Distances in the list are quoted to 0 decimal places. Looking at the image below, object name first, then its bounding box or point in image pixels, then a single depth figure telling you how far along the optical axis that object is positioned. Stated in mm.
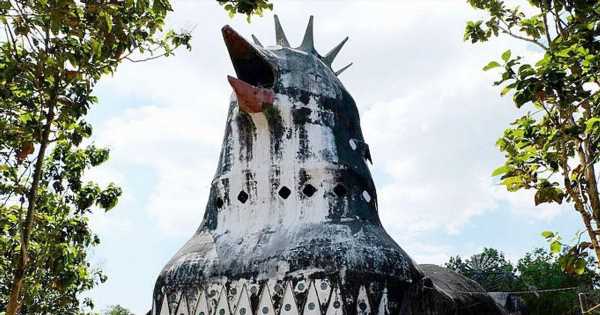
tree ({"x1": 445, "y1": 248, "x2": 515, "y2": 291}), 28375
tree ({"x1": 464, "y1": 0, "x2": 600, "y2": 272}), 5379
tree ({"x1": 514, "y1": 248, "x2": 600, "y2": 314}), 25422
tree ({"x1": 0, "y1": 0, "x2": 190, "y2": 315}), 6816
